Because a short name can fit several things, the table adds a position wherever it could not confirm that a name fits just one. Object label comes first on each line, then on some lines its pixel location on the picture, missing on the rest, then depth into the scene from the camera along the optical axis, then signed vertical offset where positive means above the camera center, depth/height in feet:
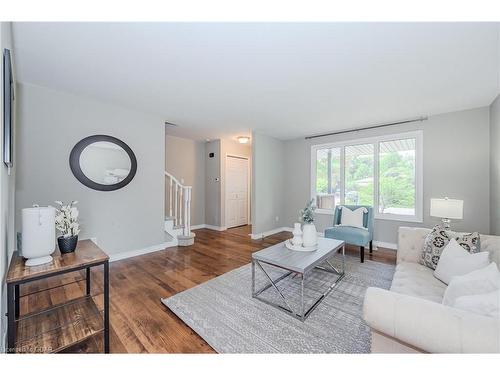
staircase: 13.05 -2.43
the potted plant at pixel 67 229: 4.94 -1.03
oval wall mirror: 9.32 +1.19
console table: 3.72 -3.24
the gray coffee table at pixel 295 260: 6.06 -2.31
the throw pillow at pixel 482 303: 2.78 -1.66
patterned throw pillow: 5.83 -1.67
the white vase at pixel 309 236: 7.63 -1.82
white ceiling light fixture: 16.59 +3.89
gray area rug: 4.91 -3.74
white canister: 4.23 -1.01
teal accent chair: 10.25 -2.38
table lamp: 8.61 -0.92
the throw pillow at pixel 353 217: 11.49 -1.72
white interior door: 18.62 -0.38
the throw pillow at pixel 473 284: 3.43 -1.67
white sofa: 2.46 -1.81
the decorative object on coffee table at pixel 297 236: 7.75 -1.86
